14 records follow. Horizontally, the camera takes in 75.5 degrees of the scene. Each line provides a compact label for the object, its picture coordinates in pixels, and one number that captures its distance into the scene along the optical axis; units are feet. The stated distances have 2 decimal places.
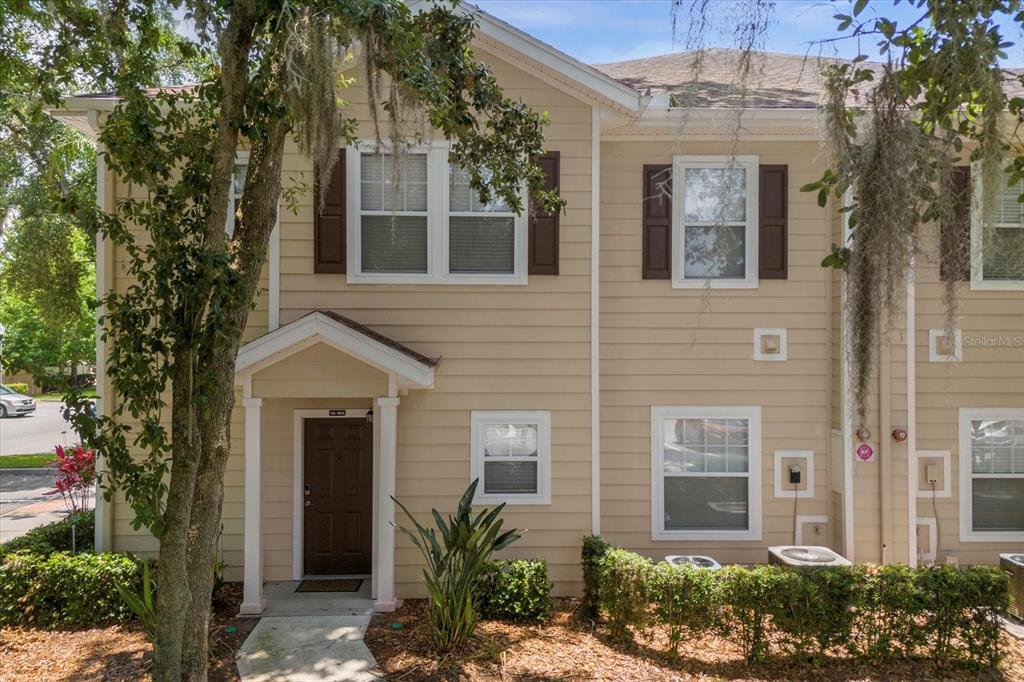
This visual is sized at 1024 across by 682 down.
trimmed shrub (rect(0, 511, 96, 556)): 23.44
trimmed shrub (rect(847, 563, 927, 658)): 18.94
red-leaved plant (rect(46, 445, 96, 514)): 28.12
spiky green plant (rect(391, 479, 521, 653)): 19.19
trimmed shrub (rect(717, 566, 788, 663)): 19.06
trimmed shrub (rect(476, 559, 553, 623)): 21.71
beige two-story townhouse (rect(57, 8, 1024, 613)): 24.18
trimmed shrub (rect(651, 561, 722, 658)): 19.20
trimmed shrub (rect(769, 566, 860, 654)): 18.97
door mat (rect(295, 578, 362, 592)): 24.22
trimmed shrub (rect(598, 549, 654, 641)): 19.69
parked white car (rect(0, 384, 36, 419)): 89.45
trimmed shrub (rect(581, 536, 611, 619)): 21.97
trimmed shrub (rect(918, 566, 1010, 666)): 18.89
